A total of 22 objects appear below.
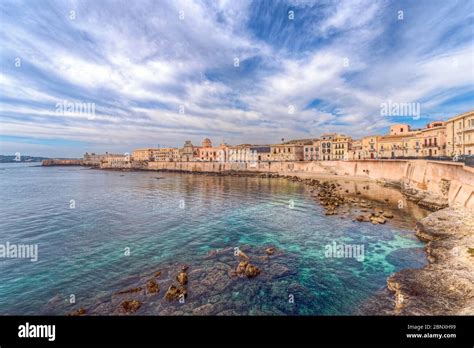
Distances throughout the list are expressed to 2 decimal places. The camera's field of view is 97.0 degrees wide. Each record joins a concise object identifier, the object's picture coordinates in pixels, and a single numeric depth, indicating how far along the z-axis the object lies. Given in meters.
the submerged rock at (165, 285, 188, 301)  10.07
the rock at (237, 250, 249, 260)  14.34
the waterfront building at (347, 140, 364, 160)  74.91
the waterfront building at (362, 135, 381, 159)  70.06
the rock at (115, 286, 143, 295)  10.70
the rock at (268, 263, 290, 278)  12.35
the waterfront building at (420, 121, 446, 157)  47.53
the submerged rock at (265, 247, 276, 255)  15.12
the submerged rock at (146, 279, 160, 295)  10.62
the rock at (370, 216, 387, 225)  21.42
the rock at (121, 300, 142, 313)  9.25
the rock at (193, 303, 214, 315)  9.01
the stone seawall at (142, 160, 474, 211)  22.73
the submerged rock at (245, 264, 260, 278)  12.07
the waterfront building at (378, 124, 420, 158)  60.16
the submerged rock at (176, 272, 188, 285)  11.41
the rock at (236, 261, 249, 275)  12.35
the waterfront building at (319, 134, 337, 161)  82.81
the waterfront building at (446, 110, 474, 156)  37.12
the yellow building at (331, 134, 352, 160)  80.12
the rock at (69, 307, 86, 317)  9.03
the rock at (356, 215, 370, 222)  22.41
